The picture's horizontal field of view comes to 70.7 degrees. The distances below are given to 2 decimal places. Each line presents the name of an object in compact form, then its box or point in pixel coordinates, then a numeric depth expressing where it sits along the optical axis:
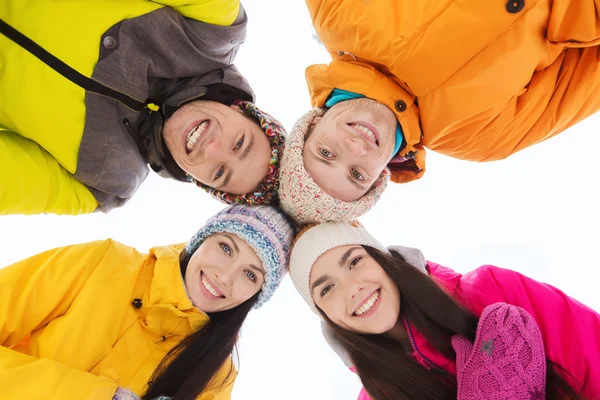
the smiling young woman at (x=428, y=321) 1.05
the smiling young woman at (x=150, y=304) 1.12
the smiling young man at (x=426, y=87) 1.07
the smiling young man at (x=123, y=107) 1.03
